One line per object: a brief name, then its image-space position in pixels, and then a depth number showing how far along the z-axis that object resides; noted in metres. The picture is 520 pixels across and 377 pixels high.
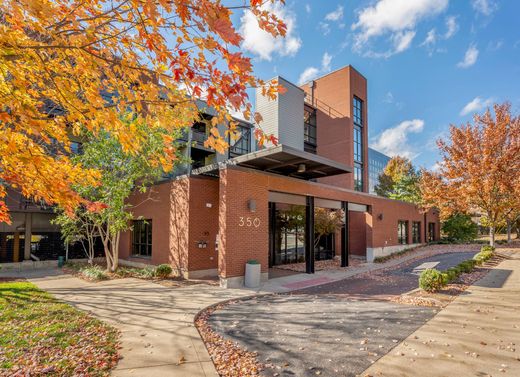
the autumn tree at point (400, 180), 33.88
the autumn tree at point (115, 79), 2.92
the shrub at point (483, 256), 15.43
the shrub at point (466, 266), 13.06
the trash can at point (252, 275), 11.54
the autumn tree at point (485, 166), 16.91
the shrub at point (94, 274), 13.27
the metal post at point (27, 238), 19.52
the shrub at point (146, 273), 13.28
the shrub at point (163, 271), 13.10
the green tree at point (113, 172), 13.44
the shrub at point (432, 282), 9.99
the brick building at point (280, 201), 12.07
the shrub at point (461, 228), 31.52
